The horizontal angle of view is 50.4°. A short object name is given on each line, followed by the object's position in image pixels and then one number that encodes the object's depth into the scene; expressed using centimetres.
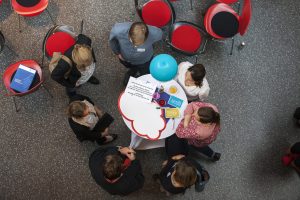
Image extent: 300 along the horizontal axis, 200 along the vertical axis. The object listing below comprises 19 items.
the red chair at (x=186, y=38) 449
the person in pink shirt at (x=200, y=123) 358
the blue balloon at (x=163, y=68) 388
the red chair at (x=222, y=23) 453
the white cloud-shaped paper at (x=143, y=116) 383
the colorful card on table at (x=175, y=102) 392
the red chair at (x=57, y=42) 430
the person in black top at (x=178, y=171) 346
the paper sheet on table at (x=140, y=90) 391
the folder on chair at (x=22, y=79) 414
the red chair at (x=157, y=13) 449
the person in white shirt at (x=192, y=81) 384
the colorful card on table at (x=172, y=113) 385
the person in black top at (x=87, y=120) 368
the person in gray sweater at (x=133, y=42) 397
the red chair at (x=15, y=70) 418
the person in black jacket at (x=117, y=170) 339
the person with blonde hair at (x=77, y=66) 392
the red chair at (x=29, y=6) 437
